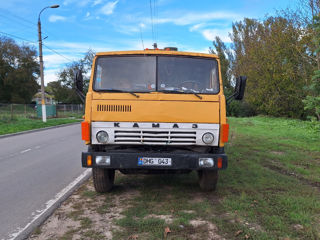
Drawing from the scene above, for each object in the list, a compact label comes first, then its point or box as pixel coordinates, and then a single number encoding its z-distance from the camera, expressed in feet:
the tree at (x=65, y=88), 188.95
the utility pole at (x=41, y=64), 73.25
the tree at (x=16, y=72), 164.27
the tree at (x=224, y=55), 129.06
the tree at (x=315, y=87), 22.93
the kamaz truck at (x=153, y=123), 14.32
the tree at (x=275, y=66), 48.93
